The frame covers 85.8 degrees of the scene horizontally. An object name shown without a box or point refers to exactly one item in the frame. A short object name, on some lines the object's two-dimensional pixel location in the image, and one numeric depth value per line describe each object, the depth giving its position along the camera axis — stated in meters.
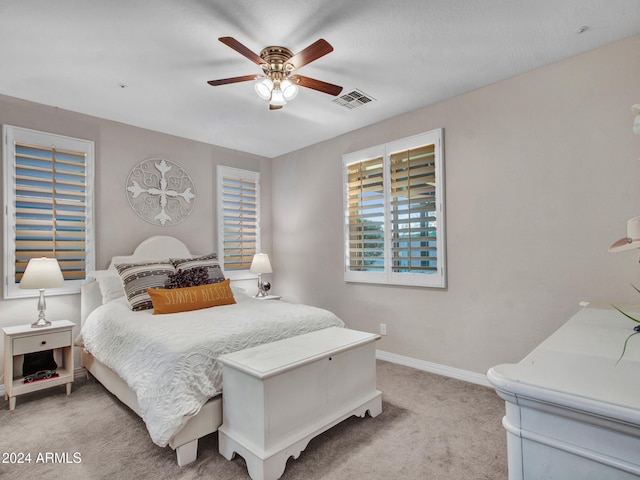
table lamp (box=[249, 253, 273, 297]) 4.34
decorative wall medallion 3.71
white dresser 0.63
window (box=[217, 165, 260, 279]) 4.42
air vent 3.04
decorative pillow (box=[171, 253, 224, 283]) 3.44
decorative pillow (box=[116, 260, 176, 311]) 2.89
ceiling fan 2.25
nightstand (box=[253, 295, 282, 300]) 4.22
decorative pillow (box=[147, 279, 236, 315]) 2.74
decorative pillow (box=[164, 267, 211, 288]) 3.14
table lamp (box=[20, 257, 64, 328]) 2.71
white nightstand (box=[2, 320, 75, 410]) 2.60
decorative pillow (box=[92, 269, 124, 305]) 3.16
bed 1.85
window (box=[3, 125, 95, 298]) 2.97
